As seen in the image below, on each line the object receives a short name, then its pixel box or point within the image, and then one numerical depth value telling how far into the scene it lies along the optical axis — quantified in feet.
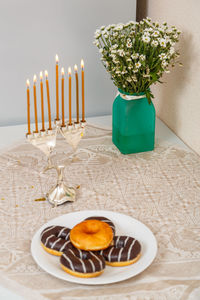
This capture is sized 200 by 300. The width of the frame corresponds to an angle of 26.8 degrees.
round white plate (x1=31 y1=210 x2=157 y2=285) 2.62
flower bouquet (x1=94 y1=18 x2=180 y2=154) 3.86
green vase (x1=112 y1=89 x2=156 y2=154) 4.19
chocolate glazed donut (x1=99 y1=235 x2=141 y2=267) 2.72
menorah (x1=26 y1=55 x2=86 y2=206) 3.42
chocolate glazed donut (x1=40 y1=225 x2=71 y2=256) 2.80
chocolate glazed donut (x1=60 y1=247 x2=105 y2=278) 2.60
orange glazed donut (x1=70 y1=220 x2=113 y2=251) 2.71
